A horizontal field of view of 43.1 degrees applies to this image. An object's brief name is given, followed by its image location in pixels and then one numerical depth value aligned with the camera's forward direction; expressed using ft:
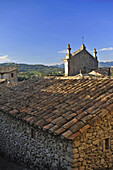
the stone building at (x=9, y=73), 87.09
